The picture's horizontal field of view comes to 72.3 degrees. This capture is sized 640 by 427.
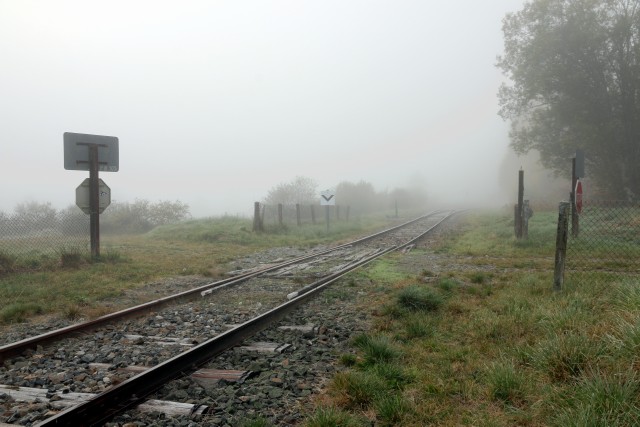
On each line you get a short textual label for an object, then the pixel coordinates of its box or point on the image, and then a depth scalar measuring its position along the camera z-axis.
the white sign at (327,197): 21.30
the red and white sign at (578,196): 9.09
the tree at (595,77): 24.25
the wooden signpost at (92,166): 11.58
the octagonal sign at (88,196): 11.64
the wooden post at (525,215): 14.49
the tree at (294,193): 34.88
